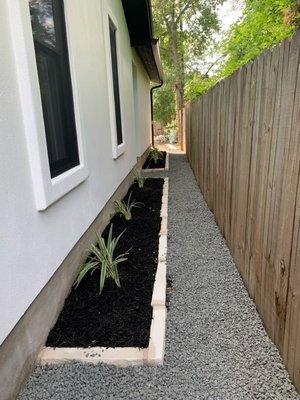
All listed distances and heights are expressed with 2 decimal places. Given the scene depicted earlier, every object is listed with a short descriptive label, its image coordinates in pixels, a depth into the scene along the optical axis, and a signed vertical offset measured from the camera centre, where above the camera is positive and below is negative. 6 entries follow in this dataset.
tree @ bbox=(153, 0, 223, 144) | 14.94 +4.75
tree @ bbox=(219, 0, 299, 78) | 3.92 +1.40
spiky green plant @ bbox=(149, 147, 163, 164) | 9.75 -1.23
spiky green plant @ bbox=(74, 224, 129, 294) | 2.46 -1.25
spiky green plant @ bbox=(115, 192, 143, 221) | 4.10 -1.25
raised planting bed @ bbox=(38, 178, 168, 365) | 1.84 -1.42
